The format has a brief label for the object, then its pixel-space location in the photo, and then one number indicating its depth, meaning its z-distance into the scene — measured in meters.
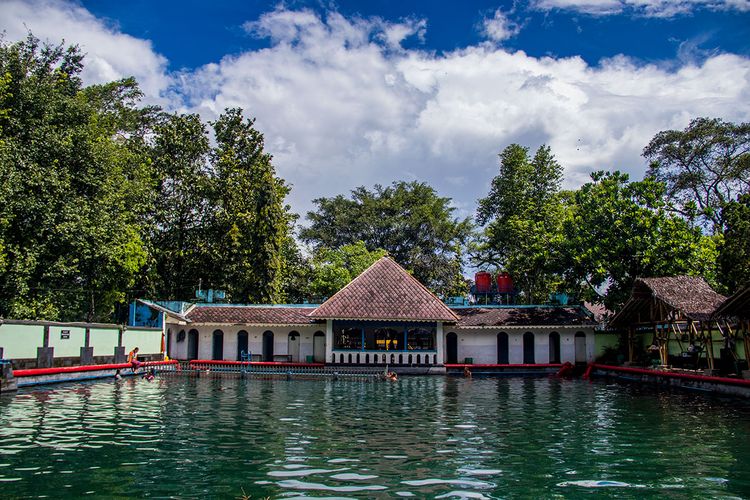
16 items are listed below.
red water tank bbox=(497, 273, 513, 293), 43.90
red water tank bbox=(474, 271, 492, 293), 44.91
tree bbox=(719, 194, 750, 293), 37.62
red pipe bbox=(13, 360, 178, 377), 24.11
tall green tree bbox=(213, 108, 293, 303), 42.62
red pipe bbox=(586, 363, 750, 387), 23.75
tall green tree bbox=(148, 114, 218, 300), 43.62
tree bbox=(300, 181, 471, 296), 56.00
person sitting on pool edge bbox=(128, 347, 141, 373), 30.78
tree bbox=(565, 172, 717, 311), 34.12
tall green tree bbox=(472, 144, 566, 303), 41.97
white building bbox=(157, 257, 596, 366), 37.41
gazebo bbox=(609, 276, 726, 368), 27.08
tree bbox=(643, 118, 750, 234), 41.03
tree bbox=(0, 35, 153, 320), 30.52
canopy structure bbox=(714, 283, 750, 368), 22.84
